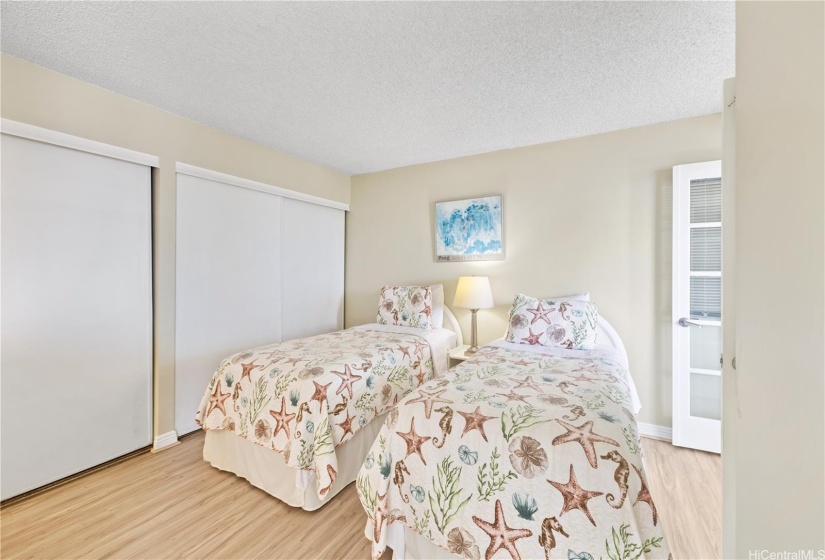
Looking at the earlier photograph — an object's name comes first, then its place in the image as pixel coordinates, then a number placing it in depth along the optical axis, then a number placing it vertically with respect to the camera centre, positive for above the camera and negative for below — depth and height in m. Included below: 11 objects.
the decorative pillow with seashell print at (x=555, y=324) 2.40 -0.33
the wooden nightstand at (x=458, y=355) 2.96 -0.68
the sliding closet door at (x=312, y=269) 3.52 +0.11
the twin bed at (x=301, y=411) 1.79 -0.78
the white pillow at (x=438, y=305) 3.39 -0.27
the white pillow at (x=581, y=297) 2.75 -0.15
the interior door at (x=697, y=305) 2.43 -0.19
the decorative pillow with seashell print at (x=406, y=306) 3.29 -0.28
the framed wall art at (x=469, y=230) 3.30 +0.50
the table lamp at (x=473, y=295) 3.05 -0.15
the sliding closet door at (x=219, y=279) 2.65 -0.01
